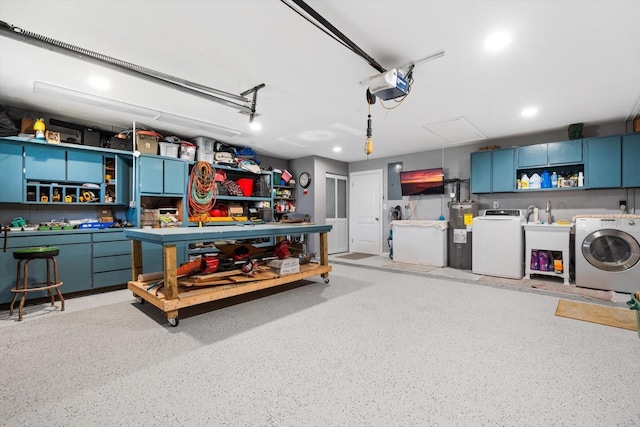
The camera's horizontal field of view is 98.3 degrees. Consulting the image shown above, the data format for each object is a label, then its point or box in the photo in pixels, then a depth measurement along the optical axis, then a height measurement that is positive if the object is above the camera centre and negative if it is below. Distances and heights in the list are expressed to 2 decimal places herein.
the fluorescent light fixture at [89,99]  3.15 +1.43
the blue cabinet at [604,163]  4.11 +0.72
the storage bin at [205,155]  5.16 +1.09
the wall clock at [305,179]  6.77 +0.83
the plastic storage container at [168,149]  4.68 +1.11
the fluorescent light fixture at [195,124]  4.14 +1.44
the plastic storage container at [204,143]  5.18 +1.34
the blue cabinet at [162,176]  4.41 +0.63
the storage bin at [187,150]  4.93 +1.13
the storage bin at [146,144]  4.42 +1.14
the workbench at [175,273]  2.60 -0.63
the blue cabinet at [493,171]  4.98 +0.76
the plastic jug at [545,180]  4.71 +0.53
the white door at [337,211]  7.32 +0.04
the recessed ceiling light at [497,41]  2.25 +1.43
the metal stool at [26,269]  2.94 -0.63
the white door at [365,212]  7.22 +0.01
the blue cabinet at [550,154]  4.42 +0.96
